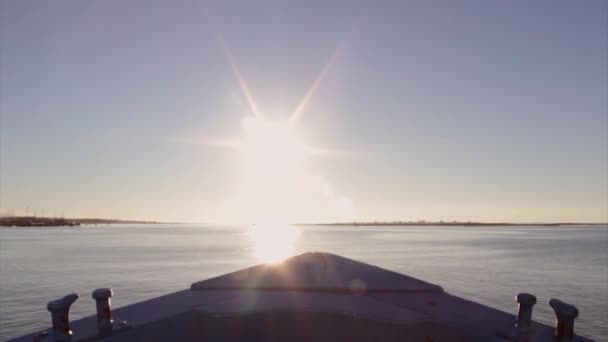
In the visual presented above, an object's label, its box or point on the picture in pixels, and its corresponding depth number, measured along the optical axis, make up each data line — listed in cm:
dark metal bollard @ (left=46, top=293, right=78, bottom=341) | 474
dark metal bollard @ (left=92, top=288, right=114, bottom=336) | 512
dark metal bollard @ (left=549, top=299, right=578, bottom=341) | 450
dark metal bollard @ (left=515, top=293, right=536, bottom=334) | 480
